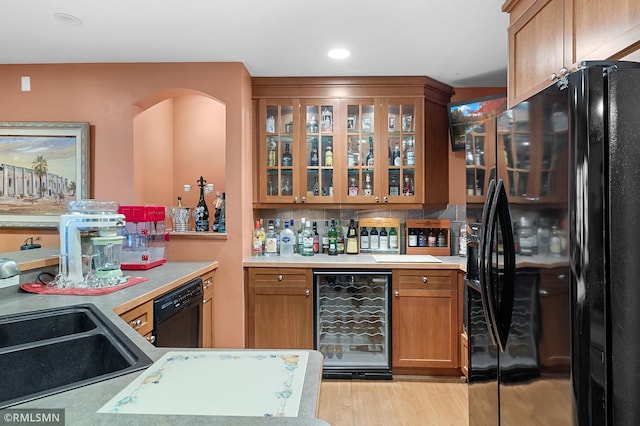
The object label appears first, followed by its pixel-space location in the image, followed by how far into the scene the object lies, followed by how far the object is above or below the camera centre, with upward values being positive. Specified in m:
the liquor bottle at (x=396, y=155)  3.29 +0.49
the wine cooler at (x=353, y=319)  2.99 -0.88
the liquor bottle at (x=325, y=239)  3.47 -0.27
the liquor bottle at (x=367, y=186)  3.29 +0.21
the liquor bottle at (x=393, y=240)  3.49 -0.28
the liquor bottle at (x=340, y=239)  3.43 -0.27
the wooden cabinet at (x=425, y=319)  2.90 -0.86
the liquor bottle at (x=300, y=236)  3.41 -0.24
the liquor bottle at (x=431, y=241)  3.45 -0.29
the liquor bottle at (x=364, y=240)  3.51 -0.28
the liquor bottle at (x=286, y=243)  3.38 -0.29
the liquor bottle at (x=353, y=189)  3.29 +0.19
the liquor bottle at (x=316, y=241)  3.43 -0.29
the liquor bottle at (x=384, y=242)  3.50 -0.30
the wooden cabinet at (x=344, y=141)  3.25 +0.61
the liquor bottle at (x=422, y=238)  3.47 -0.27
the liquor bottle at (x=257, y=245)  3.29 -0.30
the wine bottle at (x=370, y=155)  3.30 +0.49
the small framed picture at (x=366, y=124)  3.30 +0.77
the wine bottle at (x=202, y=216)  3.08 -0.03
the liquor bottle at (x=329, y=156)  3.28 +0.48
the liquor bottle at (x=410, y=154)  3.29 +0.49
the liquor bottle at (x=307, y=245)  3.30 -0.30
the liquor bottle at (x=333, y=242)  3.36 -0.29
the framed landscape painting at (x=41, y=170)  2.87 +0.34
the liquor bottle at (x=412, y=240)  3.48 -0.28
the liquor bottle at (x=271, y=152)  3.30 +0.53
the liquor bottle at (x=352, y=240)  3.39 -0.27
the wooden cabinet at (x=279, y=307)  2.94 -0.76
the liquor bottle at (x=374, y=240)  3.50 -0.28
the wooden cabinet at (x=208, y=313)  2.71 -0.75
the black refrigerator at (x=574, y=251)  0.90 -0.12
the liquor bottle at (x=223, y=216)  2.98 -0.04
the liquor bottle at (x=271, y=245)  3.29 -0.30
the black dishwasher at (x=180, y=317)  1.96 -0.61
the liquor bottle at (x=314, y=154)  3.31 +0.51
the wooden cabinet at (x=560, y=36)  1.21 +0.69
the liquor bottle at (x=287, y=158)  3.30 +0.47
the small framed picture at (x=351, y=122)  3.31 +0.79
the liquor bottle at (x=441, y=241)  3.45 -0.29
